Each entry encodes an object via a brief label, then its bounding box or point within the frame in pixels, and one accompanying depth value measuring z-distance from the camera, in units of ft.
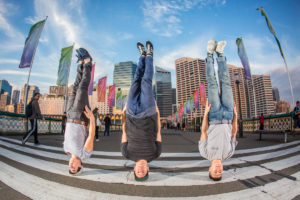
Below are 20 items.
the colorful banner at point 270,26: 31.27
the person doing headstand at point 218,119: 6.72
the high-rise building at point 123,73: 469.57
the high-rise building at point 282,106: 491.31
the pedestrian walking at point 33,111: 19.88
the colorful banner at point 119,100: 108.92
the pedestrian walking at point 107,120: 43.38
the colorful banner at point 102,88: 70.11
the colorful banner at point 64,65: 48.08
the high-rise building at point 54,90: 476.13
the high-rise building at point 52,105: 504.02
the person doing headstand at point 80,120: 7.30
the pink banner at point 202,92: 77.36
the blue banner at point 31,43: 39.55
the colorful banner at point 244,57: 40.73
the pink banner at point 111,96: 88.28
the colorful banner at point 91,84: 56.98
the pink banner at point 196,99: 85.68
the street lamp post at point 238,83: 33.81
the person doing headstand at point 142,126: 6.41
